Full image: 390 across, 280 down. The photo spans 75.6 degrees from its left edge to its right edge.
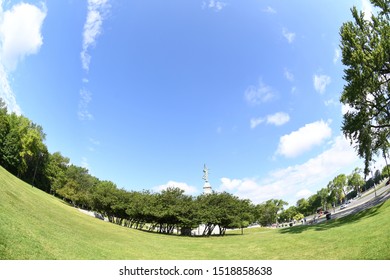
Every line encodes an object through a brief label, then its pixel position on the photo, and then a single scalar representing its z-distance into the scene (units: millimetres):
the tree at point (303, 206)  154488
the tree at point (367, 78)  24797
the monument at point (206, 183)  69000
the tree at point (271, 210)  115062
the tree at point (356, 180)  111356
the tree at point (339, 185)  117500
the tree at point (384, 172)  113912
